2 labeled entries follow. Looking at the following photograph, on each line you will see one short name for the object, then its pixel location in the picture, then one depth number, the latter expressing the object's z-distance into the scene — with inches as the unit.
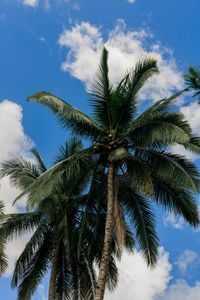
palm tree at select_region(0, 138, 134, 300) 566.6
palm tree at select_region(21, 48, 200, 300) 431.8
